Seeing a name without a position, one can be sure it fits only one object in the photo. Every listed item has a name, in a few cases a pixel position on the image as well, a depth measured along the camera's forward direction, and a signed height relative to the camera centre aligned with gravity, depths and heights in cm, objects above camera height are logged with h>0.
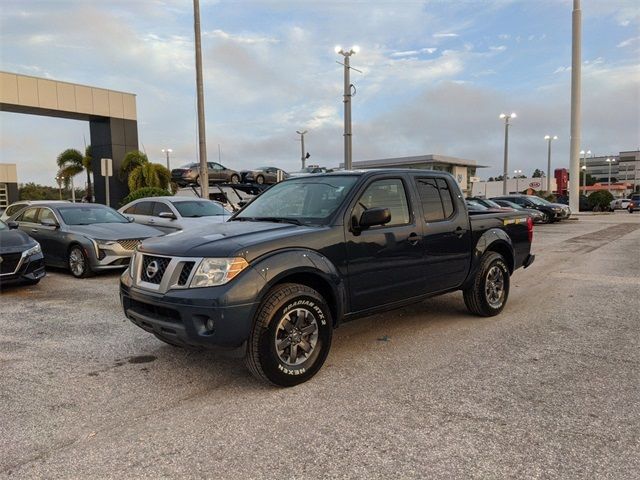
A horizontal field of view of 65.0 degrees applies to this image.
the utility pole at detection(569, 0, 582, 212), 3775 +649
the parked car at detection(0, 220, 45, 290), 765 -101
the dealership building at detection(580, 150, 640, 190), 12426 +542
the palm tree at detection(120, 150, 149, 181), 2650 +159
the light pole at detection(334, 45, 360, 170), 1902 +343
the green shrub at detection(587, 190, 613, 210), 4900 -130
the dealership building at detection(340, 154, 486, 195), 5469 +299
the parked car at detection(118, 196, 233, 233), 1136 -47
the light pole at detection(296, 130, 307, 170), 3810 +386
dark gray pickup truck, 376 -64
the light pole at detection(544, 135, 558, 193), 5131 +319
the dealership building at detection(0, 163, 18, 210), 4478 +105
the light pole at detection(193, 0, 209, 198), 1645 +277
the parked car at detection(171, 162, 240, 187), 2270 +82
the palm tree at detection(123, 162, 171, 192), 2584 +82
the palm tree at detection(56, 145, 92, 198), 3400 +211
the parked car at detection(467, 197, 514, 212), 2183 -63
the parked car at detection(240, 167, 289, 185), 2523 +80
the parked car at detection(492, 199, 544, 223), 2368 -94
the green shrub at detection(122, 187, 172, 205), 2128 +0
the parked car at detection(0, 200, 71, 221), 1289 -39
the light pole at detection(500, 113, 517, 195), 4044 +347
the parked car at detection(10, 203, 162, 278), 919 -77
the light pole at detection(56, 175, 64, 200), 3497 +105
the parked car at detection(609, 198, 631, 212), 4924 -173
